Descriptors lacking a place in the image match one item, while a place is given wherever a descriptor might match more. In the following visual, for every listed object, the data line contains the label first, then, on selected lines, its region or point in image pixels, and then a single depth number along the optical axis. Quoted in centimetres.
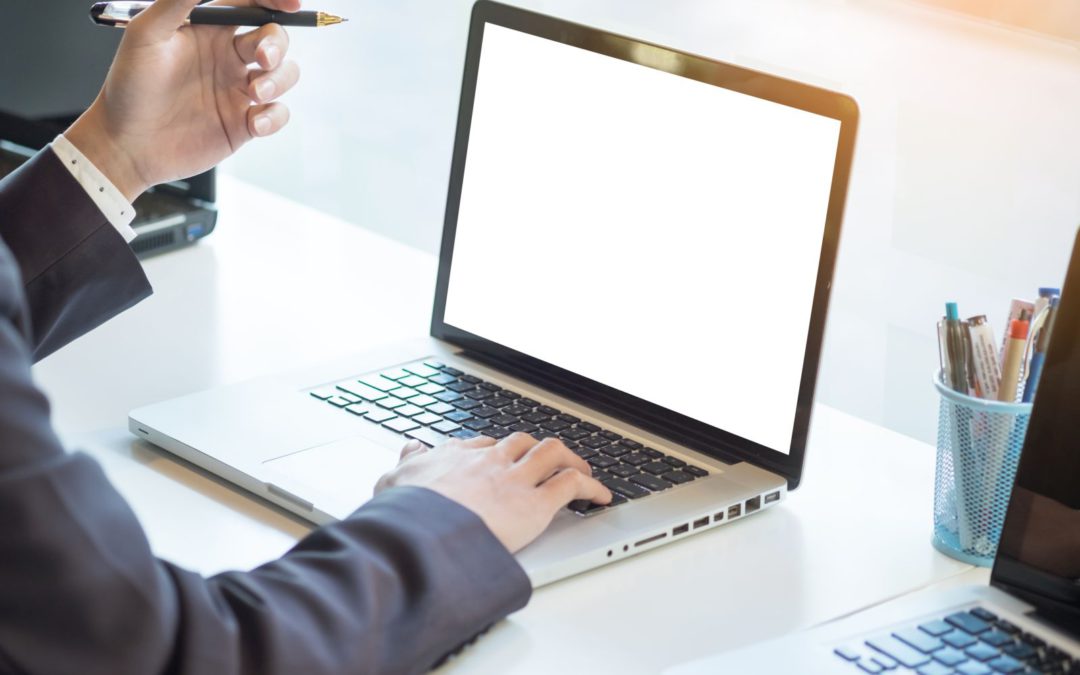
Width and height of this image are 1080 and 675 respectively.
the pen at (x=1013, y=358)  151
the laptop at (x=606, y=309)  154
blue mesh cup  151
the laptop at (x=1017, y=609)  140
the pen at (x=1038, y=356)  151
